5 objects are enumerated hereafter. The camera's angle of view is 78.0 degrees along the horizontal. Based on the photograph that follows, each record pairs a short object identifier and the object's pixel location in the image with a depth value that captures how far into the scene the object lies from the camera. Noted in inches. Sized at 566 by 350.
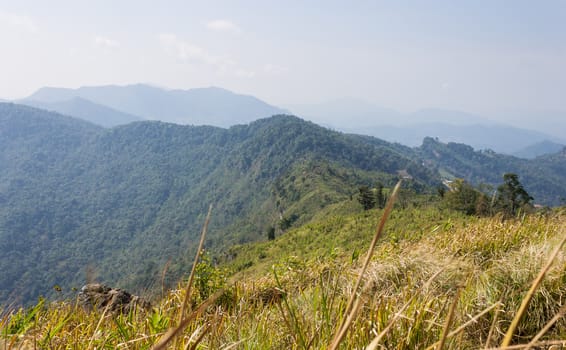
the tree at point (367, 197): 2036.2
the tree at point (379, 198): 2085.3
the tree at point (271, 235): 2554.4
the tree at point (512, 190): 1449.3
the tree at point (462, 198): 1421.8
